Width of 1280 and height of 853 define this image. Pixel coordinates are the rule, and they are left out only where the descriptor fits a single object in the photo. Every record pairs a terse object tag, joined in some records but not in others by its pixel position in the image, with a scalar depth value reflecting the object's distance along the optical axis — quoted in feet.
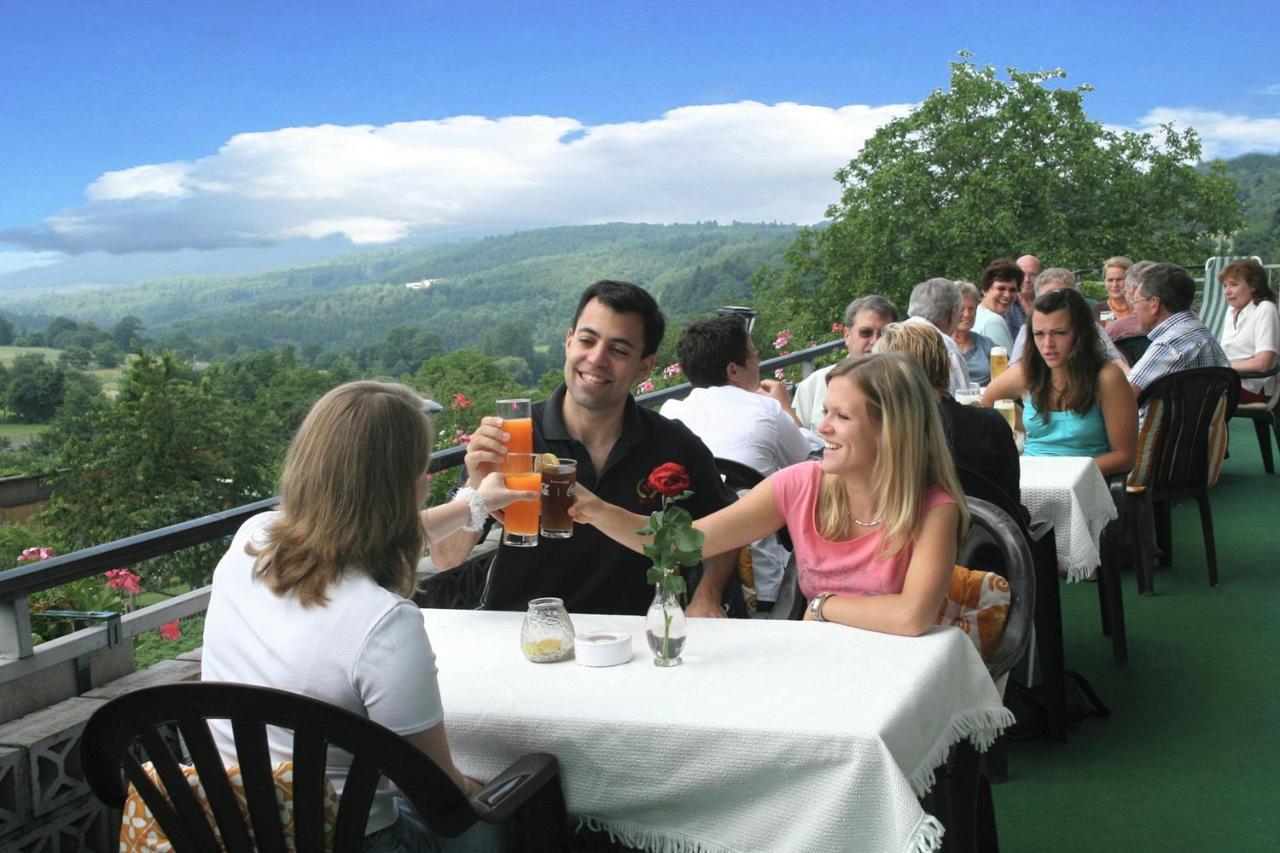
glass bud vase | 5.33
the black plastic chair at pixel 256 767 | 3.92
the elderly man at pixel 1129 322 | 16.85
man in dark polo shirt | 7.49
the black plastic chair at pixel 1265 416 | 19.10
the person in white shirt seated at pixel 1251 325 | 19.30
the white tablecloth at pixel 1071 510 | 10.18
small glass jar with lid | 5.47
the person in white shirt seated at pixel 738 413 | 9.87
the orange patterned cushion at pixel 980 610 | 7.11
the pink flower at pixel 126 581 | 9.82
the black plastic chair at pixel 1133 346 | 17.69
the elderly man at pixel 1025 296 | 21.36
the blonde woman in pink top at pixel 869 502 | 6.23
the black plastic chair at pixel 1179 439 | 13.09
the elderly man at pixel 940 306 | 15.16
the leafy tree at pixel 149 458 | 72.49
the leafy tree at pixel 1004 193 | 86.94
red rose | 5.59
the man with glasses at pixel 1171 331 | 14.92
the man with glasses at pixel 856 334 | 13.99
